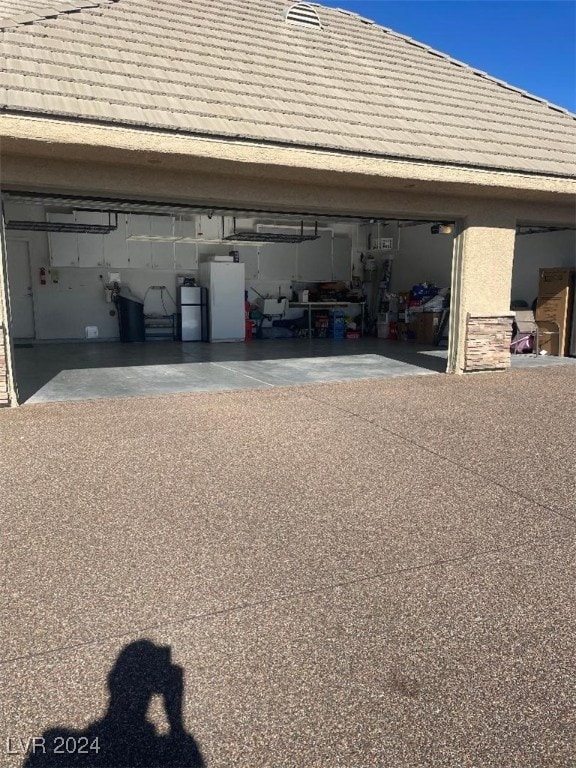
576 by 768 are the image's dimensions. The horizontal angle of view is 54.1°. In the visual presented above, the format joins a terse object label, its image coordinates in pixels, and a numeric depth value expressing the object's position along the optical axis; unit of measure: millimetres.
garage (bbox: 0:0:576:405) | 6285
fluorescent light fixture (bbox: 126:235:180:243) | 15297
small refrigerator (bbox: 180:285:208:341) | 15594
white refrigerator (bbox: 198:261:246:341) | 15375
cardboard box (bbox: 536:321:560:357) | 11695
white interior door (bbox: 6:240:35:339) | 14373
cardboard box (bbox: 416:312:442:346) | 14727
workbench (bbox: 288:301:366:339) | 16889
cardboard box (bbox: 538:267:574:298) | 11258
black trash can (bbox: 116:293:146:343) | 15117
